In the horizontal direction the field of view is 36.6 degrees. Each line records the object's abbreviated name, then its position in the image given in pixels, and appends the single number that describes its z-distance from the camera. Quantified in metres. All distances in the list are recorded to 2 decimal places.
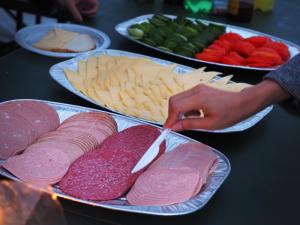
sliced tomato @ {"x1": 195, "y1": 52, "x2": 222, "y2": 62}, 1.56
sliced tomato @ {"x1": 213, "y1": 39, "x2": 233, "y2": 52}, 1.66
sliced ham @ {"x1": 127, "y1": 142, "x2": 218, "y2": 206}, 0.83
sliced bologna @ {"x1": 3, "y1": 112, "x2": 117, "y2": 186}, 0.84
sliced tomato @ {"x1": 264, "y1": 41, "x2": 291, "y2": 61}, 1.66
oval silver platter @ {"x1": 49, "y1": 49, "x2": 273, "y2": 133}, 1.16
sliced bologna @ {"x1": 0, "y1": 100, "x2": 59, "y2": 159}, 0.92
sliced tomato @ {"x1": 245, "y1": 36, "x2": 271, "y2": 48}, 1.73
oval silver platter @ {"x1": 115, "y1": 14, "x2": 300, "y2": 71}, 1.55
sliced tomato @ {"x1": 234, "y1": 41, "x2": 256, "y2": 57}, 1.65
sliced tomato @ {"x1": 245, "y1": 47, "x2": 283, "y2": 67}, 1.57
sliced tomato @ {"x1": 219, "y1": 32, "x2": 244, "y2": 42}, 1.73
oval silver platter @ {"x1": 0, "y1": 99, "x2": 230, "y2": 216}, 0.79
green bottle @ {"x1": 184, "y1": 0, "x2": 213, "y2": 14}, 2.23
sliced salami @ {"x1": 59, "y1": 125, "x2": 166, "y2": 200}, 0.83
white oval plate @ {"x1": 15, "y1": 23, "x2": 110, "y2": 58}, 1.52
